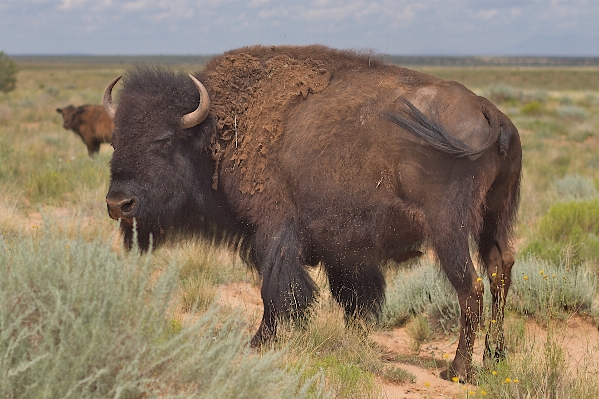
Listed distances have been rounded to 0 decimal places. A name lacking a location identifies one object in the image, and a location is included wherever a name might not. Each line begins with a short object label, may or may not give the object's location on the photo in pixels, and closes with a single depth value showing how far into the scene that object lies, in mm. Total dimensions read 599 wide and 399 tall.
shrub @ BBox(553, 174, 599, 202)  23056
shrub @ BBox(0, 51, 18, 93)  74437
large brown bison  8648
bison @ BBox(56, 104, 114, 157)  32344
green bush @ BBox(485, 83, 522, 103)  78125
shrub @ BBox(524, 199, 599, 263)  15070
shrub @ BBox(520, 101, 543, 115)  63003
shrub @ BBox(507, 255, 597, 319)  12008
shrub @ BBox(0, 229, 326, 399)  5102
